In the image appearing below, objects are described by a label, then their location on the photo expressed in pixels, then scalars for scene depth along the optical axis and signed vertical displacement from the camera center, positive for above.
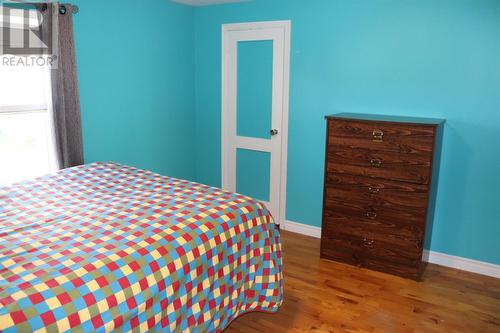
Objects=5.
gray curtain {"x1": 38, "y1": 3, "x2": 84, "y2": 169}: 2.90 +0.04
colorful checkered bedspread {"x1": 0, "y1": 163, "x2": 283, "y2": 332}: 1.47 -0.67
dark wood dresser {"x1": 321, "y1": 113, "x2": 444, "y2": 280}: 2.92 -0.67
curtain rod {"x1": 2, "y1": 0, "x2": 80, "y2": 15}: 2.73 +0.58
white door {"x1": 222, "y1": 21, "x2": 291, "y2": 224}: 3.83 -0.13
